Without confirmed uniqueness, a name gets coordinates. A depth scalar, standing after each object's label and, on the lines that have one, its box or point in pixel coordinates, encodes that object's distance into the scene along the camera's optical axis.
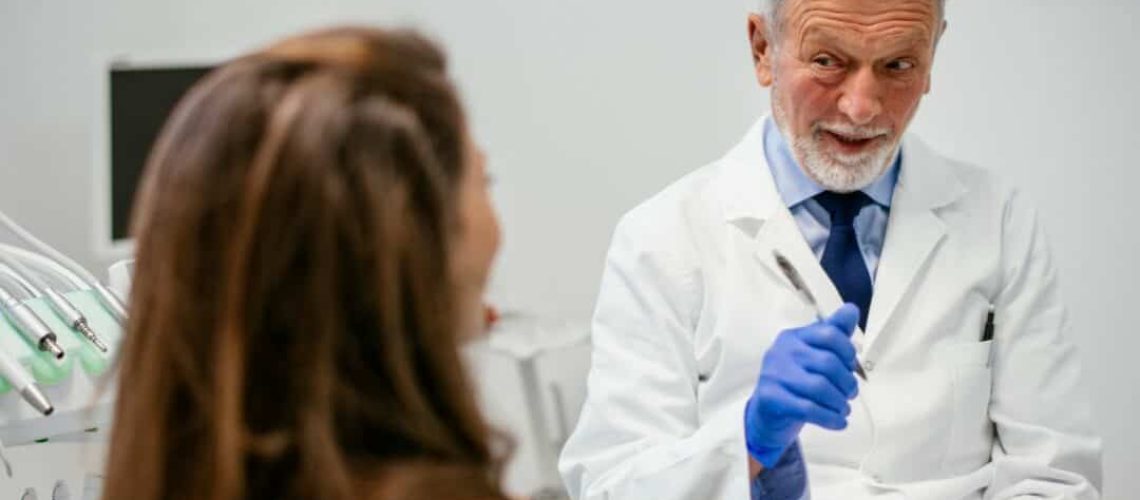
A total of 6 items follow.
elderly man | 1.56
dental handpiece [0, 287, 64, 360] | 1.45
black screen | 2.36
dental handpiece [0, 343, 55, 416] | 1.36
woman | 0.73
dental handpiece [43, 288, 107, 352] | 1.52
